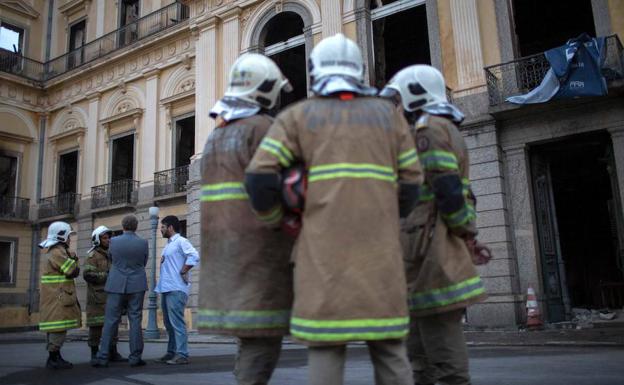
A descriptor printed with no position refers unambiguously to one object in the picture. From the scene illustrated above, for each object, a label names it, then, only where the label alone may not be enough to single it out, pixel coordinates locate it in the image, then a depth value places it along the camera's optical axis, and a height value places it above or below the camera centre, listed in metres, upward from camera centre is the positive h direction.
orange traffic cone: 10.32 -0.59
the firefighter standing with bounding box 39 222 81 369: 6.43 +0.09
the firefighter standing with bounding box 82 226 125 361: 6.86 +0.21
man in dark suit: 6.34 +0.11
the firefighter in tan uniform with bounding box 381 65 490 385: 2.80 +0.18
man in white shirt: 6.48 +0.14
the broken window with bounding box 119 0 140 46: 21.53 +11.05
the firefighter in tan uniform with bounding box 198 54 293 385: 2.63 +0.23
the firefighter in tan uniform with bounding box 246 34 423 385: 2.27 +0.32
